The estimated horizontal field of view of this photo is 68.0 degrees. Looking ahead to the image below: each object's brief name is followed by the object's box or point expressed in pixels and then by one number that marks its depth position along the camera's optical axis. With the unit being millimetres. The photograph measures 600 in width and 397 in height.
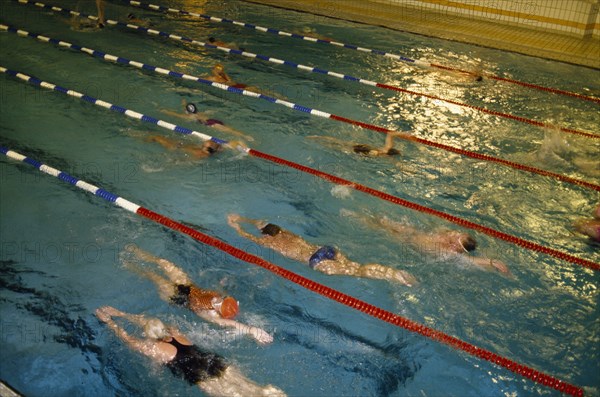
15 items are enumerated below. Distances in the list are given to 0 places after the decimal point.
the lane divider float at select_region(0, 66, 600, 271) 4142
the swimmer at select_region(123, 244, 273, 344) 3225
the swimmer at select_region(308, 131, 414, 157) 5609
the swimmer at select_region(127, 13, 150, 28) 10144
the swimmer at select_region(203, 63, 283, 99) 7168
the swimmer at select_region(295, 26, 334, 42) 10180
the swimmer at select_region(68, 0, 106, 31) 9680
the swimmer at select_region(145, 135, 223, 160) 5332
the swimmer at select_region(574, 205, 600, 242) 4281
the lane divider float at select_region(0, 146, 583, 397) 3014
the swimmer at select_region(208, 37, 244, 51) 8910
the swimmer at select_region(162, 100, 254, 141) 5722
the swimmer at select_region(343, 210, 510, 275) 3959
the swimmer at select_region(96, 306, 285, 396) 2863
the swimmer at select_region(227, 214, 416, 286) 3730
